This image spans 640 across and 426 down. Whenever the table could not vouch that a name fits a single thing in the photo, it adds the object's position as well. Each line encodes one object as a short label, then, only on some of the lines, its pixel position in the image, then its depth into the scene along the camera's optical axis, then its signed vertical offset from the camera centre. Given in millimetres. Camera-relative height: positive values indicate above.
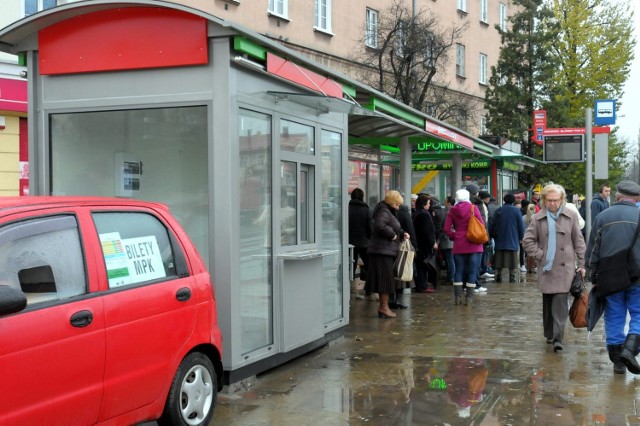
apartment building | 21875 +5603
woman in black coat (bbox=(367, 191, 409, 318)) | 10211 -699
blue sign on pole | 17125 +1851
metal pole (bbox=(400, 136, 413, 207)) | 14195 +508
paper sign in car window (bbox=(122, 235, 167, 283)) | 4793 -405
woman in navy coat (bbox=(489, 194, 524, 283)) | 14617 -733
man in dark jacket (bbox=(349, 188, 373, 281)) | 12625 -430
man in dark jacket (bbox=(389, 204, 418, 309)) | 11789 -449
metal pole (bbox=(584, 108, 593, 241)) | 14320 +483
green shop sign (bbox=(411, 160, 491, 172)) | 19819 +765
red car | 3830 -694
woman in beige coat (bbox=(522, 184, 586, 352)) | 8219 -598
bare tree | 20719 +3905
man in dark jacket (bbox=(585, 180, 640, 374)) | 7102 -593
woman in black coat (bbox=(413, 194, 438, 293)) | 13180 -717
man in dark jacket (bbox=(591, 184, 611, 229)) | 15422 -130
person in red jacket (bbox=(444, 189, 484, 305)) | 11750 -850
